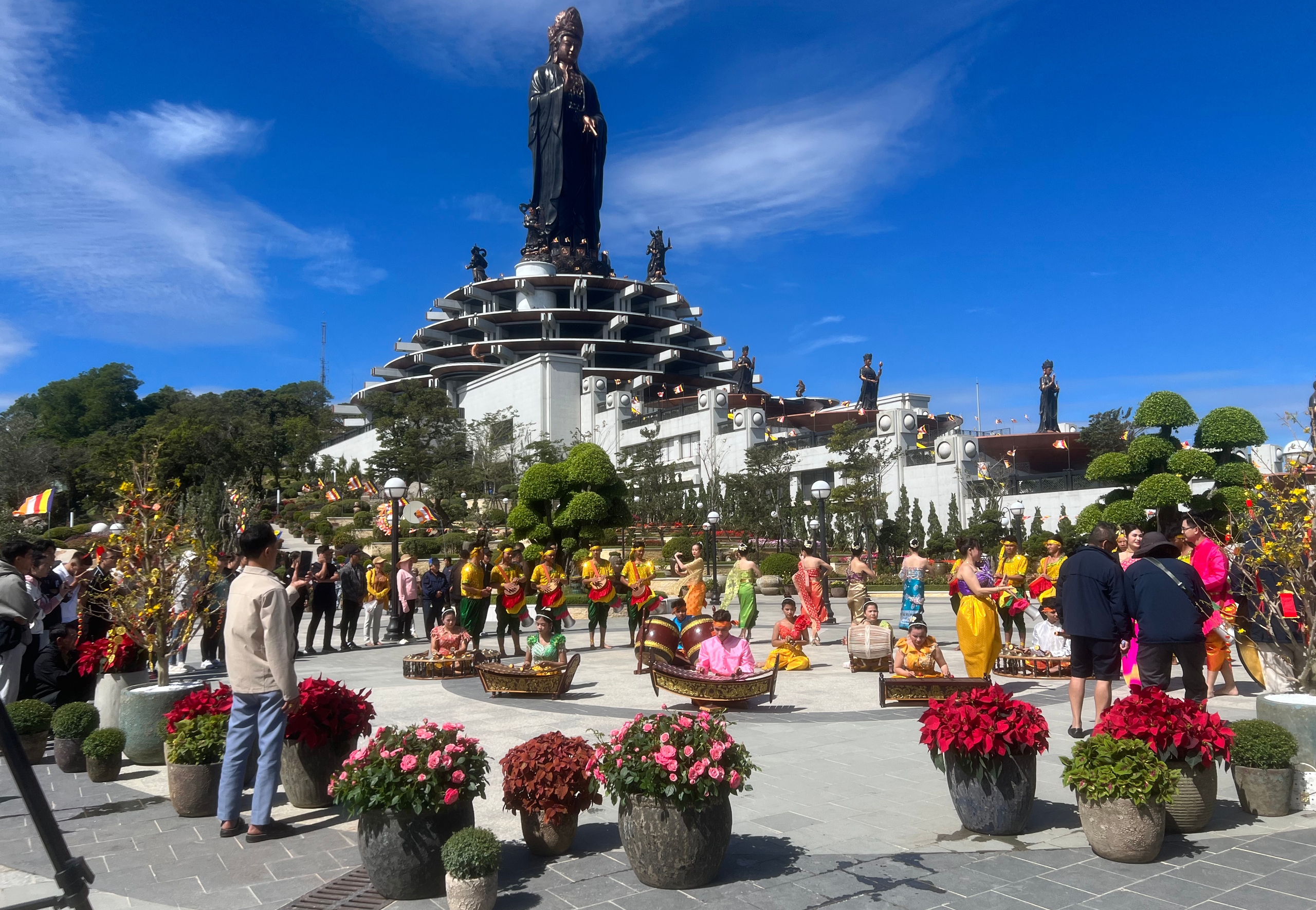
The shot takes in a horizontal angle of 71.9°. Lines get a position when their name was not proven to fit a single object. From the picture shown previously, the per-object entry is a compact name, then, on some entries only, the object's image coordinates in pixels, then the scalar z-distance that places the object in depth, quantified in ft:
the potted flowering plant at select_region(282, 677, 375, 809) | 19.93
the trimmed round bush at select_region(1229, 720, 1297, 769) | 18.22
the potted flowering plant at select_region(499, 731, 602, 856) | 16.63
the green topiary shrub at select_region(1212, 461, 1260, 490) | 86.30
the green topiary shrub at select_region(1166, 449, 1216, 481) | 90.17
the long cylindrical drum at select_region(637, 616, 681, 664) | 35.01
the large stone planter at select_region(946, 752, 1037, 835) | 17.39
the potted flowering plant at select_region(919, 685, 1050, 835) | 17.12
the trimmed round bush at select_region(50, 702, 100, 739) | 24.26
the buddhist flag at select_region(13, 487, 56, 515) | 92.94
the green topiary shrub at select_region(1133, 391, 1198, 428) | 95.20
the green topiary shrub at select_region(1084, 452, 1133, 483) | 95.35
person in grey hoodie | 24.20
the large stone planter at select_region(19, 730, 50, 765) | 25.16
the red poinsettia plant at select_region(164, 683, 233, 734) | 20.45
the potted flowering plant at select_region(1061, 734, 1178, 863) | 15.85
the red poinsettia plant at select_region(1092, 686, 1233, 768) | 17.10
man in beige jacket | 17.99
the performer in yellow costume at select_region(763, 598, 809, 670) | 40.98
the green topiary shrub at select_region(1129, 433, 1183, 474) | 93.86
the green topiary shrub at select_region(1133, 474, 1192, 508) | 88.69
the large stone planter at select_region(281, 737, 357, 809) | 20.20
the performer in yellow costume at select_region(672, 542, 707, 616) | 43.52
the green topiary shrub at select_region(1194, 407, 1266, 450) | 92.27
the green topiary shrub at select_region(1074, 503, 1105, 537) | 91.61
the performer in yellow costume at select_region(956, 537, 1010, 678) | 31.99
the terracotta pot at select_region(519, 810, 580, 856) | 16.84
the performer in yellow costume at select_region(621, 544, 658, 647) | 46.68
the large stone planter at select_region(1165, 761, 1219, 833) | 17.31
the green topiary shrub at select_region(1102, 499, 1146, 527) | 89.30
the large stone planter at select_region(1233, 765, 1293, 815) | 18.22
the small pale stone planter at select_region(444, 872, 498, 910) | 14.06
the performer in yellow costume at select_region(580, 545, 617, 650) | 48.01
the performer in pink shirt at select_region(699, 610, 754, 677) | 33.24
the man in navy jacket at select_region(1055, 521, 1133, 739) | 23.94
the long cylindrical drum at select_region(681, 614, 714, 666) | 36.32
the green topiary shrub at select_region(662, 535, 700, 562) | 107.76
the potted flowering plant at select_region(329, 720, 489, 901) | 15.06
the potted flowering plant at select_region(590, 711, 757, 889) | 15.06
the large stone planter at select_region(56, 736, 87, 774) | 24.30
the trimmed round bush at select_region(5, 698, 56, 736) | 24.82
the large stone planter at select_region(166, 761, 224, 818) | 19.75
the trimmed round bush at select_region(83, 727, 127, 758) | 22.71
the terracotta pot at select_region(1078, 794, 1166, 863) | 15.85
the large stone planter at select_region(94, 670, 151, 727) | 26.30
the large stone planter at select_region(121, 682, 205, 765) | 24.18
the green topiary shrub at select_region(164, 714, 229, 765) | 19.74
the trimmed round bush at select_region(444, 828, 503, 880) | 14.06
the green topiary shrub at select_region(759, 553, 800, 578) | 85.61
